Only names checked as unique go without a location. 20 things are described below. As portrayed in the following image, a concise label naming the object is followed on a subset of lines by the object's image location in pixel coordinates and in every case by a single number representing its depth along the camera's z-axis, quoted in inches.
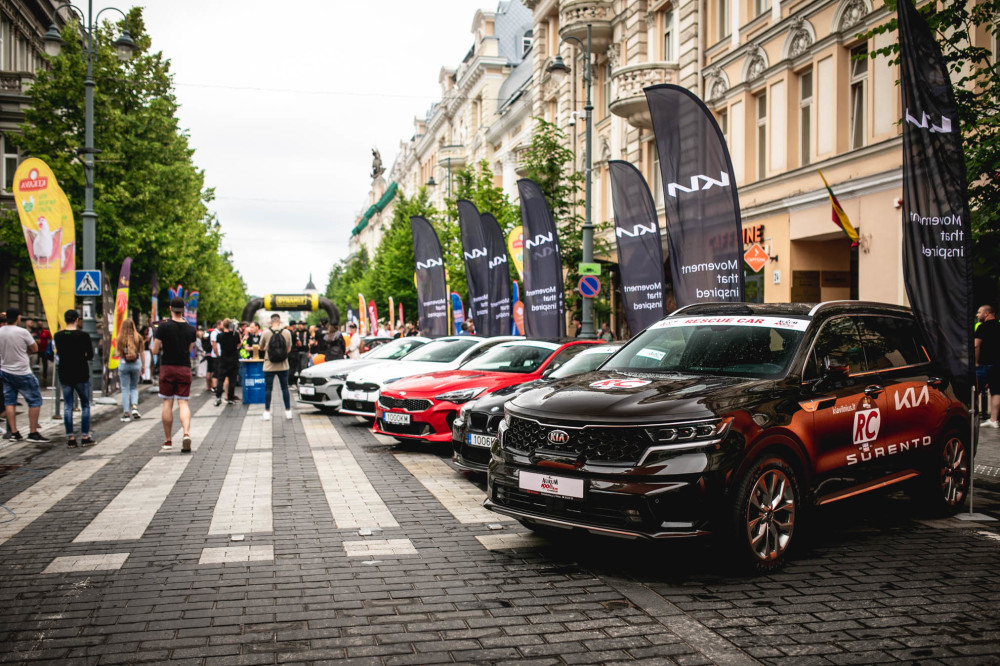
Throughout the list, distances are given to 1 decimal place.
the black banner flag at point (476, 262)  907.4
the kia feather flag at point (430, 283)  1003.3
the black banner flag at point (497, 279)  879.7
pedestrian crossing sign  743.7
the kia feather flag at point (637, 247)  579.2
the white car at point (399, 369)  561.0
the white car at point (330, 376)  673.6
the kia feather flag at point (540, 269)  741.7
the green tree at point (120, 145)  1309.1
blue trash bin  799.1
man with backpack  633.6
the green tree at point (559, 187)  1164.5
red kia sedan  450.6
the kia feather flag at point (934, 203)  303.4
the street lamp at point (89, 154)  786.8
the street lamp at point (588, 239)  889.5
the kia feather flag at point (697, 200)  460.8
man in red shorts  462.6
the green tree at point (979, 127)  430.6
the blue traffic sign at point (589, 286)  830.5
